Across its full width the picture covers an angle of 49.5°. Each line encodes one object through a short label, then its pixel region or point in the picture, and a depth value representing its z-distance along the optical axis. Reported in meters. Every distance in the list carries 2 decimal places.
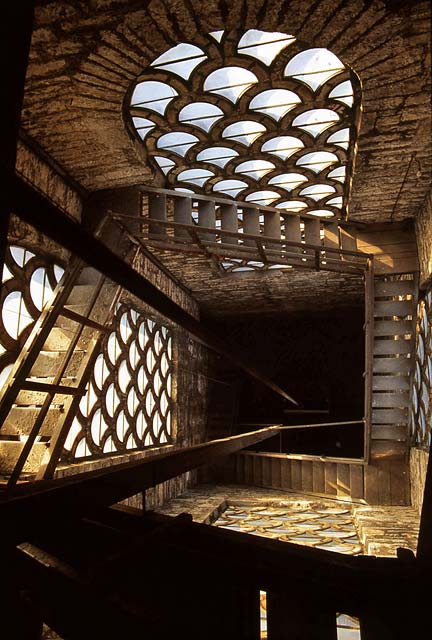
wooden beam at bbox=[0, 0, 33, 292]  1.20
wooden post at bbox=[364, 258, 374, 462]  5.96
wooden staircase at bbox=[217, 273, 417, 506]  6.14
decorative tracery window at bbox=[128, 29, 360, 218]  3.48
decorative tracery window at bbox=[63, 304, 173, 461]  5.62
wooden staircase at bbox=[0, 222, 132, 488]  3.49
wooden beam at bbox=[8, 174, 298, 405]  1.11
